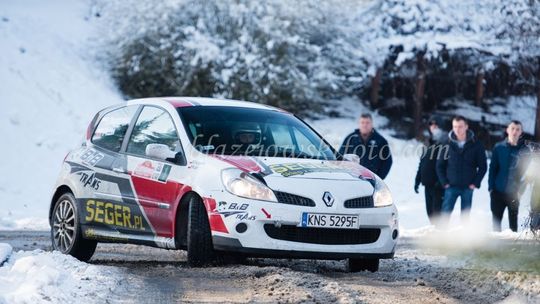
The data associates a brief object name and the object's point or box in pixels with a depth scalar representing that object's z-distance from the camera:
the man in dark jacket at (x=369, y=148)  14.63
